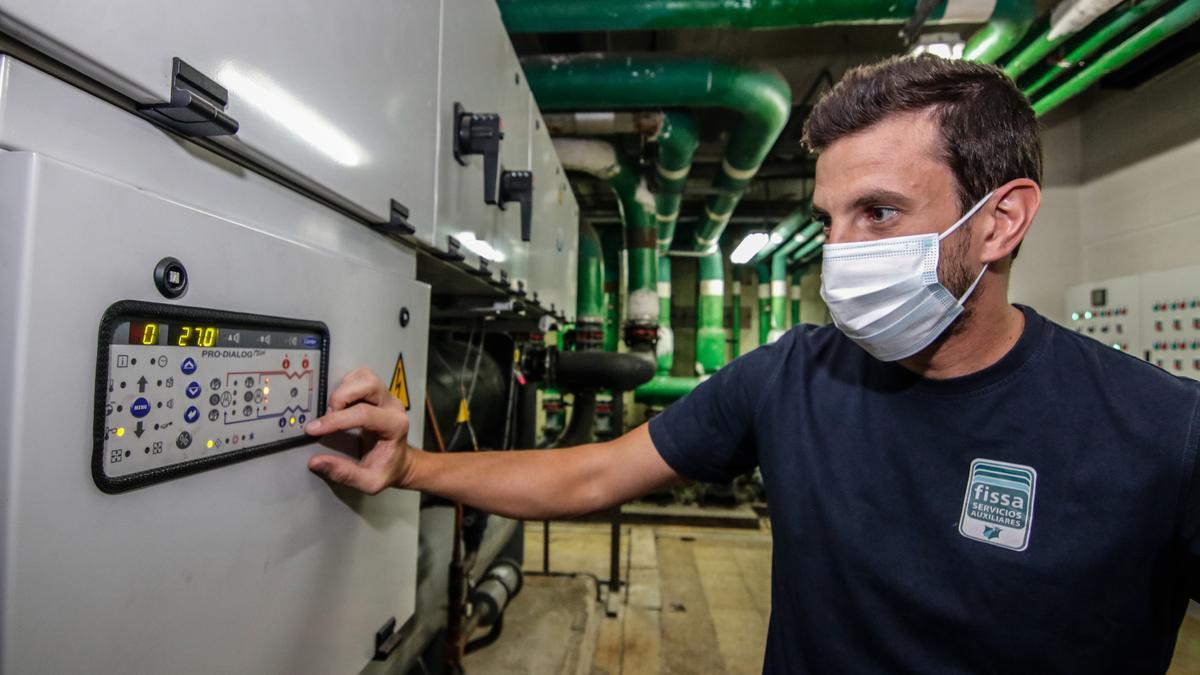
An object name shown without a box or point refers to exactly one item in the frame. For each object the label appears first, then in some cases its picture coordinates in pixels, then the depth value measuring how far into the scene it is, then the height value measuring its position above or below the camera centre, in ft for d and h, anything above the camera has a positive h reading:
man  1.93 -0.35
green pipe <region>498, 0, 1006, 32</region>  4.99 +3.21
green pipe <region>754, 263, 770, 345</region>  17.57 +1.73
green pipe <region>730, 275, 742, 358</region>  18.88 +1.24
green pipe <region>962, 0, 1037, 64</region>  5.00 +3.18
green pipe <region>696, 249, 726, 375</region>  15.67 +1.13
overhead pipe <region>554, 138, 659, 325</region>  7.95 +2.66
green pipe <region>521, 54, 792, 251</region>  6.21 +3.12
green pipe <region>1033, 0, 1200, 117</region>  4.91 +3.19
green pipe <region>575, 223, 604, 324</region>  9.96 +1.33
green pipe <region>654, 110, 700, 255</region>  7.63 +2.96
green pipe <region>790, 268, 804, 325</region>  19.02 +2.20
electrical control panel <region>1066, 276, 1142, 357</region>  7.61 +0.76
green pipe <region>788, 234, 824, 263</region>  14.56 +3.13
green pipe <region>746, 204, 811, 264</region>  12.05 +3.11
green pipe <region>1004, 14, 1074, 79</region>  5.41 +3.24
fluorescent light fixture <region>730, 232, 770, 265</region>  10.85 +2.32
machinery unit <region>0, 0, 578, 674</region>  0.95 +0.05
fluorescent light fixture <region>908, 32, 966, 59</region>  5.37 +3.15
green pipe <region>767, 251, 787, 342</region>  16.81 +1.98
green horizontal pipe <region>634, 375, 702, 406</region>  13.93 -0.98
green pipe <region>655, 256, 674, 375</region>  14.28 +0.83
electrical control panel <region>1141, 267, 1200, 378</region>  6.73 +0.58
